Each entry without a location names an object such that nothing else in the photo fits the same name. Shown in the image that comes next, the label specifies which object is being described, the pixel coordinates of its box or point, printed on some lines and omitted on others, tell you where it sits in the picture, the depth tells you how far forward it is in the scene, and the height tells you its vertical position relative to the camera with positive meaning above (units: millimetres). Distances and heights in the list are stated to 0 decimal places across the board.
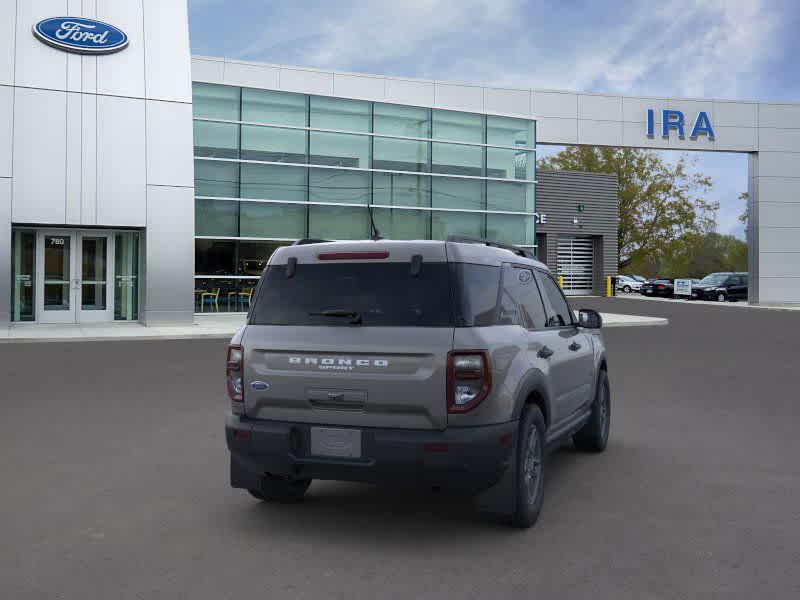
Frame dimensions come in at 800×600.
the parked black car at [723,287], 48594 +265
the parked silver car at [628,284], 67875 +508
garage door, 56156 +1740
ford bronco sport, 4977 -528
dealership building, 23766 +4042
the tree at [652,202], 74562 +7700
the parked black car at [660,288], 55406 +193
